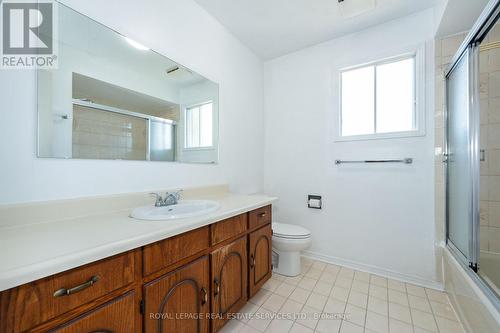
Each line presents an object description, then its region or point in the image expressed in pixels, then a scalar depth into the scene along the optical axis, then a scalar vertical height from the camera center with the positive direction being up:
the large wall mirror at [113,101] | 1.01 +0.40
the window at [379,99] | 1.92 +0.68
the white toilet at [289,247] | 1.87 -0.73
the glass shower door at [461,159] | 1.35 +0.05
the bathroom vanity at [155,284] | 0.56 -0.43
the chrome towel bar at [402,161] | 1.83 +0.05
